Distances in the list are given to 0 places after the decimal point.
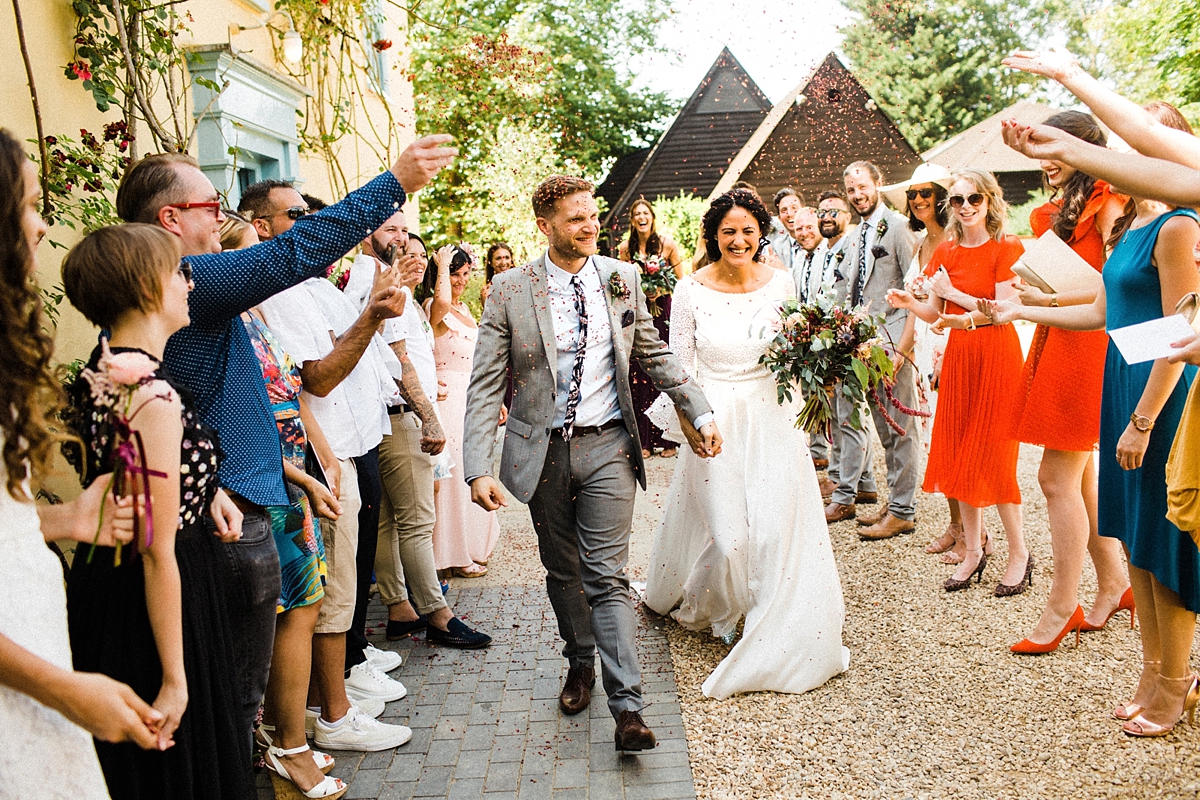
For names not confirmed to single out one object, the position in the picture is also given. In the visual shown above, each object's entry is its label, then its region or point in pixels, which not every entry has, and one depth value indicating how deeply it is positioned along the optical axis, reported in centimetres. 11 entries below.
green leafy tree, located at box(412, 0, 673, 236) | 2350
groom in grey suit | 386
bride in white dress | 429
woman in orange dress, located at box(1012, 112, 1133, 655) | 436
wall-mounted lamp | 757
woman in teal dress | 340
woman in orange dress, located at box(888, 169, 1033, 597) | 529
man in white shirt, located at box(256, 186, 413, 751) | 349
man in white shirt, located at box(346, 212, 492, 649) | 468
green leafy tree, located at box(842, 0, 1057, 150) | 4853
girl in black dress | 186
